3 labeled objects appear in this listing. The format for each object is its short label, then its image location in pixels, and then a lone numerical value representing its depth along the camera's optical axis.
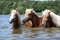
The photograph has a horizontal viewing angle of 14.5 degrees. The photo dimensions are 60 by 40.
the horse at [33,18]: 6.34
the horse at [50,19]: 6.08
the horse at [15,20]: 5.98
